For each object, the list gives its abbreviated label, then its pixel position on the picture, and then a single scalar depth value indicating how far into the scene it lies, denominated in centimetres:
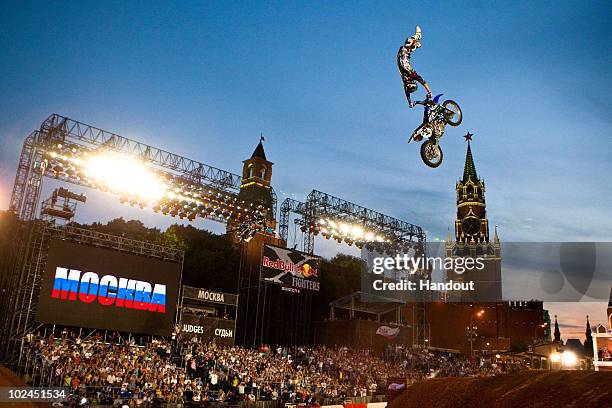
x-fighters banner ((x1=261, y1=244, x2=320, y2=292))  3338
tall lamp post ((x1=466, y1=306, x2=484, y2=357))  6400
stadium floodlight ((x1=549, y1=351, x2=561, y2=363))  3024
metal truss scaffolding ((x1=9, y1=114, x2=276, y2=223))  2456
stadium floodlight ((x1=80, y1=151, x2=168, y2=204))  2677
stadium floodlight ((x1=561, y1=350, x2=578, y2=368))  2425
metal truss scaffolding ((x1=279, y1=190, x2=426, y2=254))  3556
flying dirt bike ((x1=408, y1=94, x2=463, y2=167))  1451
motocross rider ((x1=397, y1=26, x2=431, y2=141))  1329
